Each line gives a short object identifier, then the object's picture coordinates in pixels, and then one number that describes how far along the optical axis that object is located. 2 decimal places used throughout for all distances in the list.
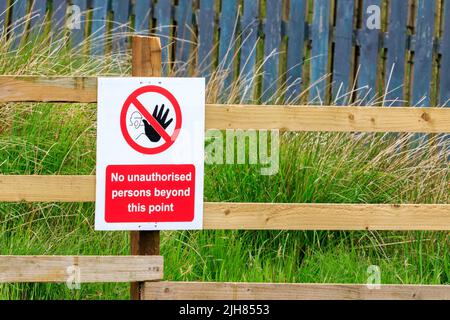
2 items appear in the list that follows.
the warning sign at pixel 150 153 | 12.18
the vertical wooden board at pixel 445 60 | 20.28
